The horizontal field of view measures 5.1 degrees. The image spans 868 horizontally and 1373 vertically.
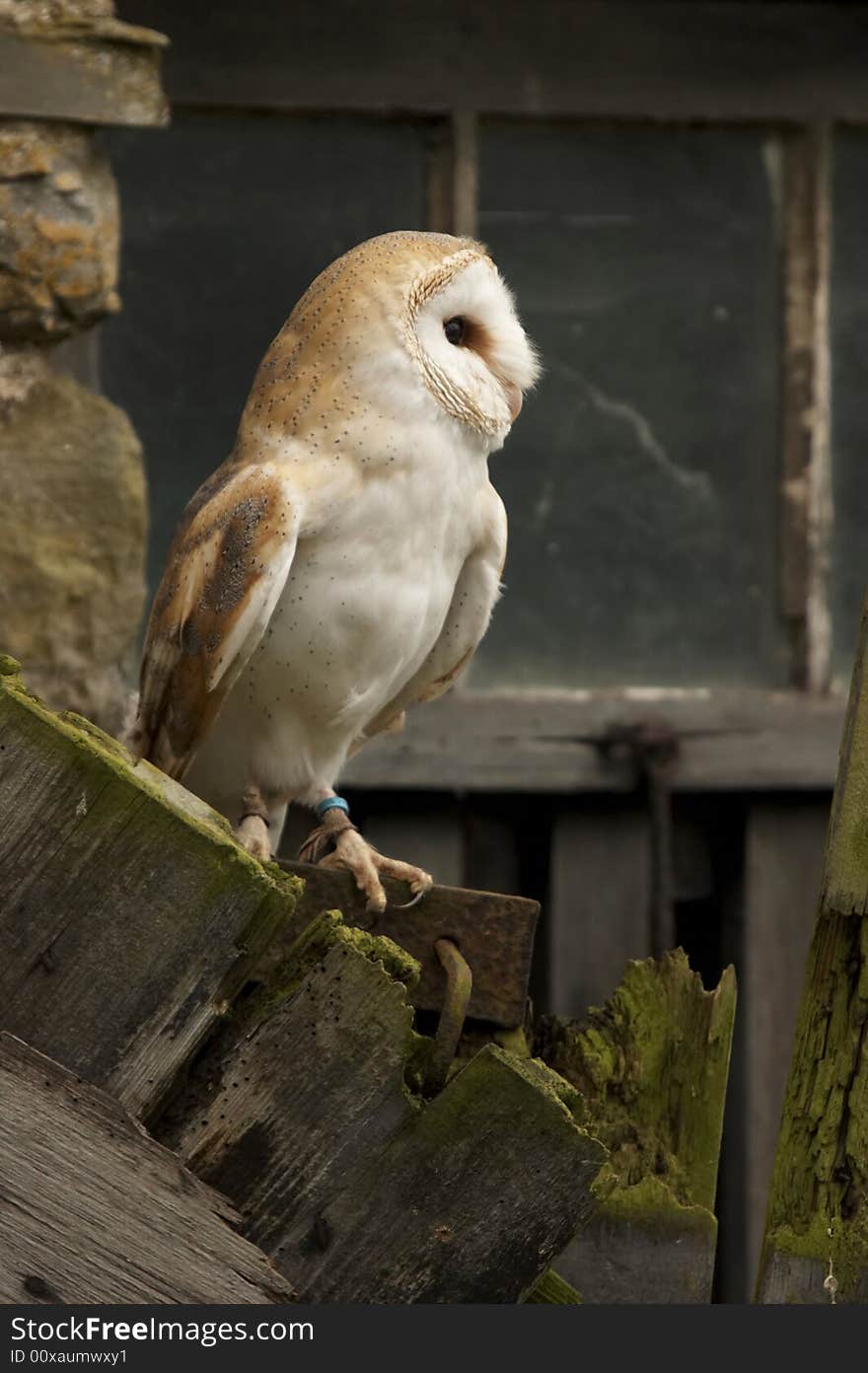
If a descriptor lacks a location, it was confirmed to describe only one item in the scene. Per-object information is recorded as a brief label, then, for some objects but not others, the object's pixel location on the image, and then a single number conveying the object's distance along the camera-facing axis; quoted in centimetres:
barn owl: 355
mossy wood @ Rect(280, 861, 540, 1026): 340
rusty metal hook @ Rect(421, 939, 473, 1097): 332
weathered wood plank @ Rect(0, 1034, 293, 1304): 327
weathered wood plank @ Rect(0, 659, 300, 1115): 327
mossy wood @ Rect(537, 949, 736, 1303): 340
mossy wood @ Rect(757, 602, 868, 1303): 335
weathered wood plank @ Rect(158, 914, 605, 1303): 329
